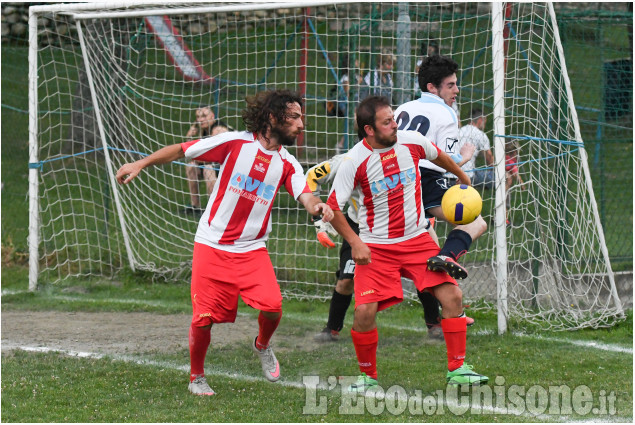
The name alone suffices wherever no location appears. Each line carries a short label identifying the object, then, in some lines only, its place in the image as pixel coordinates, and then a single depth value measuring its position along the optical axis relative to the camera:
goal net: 15.64
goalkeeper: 13.24
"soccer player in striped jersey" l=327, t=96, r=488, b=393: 11.11
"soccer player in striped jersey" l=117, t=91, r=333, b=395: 11.24
